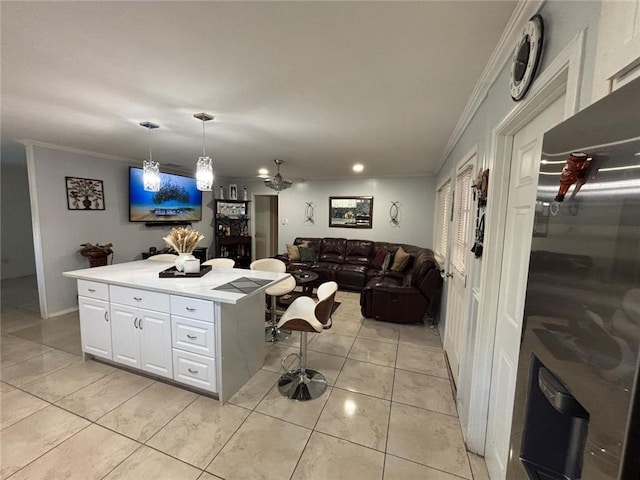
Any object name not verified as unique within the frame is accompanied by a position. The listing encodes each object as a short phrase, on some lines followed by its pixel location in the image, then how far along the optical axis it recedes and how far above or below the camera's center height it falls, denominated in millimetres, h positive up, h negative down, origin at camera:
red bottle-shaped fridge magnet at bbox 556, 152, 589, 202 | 569 +116
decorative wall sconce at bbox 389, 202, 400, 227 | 5801 +98
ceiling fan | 4198 +534
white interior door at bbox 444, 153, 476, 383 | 2336 -507
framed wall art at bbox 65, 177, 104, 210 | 3906 +287
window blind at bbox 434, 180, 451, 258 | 4168 -26
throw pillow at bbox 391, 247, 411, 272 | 4820 -770
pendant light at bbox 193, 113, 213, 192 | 2729 +439
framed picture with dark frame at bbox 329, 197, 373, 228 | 6030 +131
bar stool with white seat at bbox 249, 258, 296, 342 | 3213 -883
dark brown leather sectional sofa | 3611 -1015
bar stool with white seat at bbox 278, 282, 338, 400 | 2127 -895
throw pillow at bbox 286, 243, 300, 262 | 5980 -825
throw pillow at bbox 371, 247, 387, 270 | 5482 -847
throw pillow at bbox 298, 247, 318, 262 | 5930 -839
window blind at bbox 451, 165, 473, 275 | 2469 +8
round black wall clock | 1041 +689
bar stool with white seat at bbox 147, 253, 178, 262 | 3484 -584
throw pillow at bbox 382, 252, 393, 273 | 4888 -822
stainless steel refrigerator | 453 -179
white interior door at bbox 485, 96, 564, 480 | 1233 -304
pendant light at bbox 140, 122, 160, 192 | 2881 +424
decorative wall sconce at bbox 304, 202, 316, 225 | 6527 +94
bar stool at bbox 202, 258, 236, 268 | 3354 -617
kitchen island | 2104 -954
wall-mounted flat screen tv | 4723 +270
